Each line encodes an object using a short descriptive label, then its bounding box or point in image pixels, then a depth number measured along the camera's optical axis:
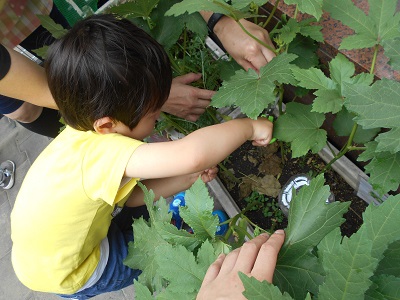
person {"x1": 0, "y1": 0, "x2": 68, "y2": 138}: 1.49
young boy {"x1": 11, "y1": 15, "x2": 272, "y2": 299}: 1.03
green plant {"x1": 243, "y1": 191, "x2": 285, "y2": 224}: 1.58
